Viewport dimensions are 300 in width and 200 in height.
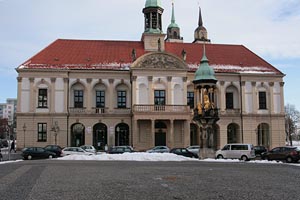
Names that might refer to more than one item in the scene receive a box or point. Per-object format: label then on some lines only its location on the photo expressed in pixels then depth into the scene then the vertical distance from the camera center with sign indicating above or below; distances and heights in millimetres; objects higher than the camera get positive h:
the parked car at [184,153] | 37812 -2157
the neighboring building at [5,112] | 195925 +9968
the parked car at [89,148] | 41100 -1847
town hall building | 47875 +4268
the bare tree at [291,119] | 90625 +2922
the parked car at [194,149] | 39469 -1911
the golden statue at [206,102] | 33062 +2451
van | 35094 -1961
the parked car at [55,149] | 39191 -1833
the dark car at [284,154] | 32584 -2075
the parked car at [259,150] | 43634 -2225
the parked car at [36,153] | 36781 -2107
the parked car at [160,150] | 39719 -1973
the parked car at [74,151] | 38125 -1970
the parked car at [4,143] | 77650 -2465
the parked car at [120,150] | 38888 -1914
